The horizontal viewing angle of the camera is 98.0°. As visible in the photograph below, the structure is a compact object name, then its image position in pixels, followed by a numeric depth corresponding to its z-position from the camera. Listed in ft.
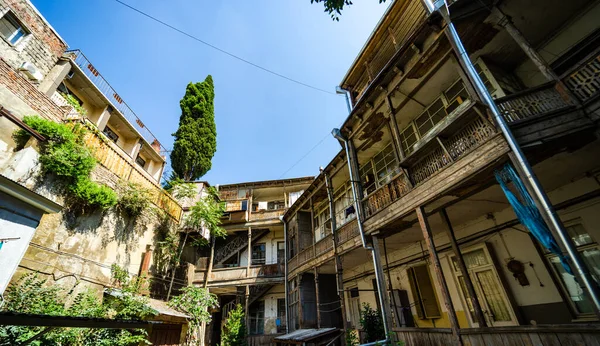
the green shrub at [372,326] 31.07
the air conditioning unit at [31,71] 37.52
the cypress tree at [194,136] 67.82
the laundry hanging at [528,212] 15.03
